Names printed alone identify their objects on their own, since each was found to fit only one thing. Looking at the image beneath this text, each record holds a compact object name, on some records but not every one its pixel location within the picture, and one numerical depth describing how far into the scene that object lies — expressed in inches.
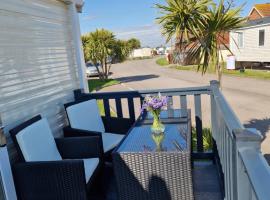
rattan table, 70.5
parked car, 701.2
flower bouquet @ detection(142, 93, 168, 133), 77.2
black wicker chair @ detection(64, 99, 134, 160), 107.2
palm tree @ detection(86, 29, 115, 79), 555.9
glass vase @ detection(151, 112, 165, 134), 80.4
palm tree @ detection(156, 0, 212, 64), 135.5
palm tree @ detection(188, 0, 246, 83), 133.6
